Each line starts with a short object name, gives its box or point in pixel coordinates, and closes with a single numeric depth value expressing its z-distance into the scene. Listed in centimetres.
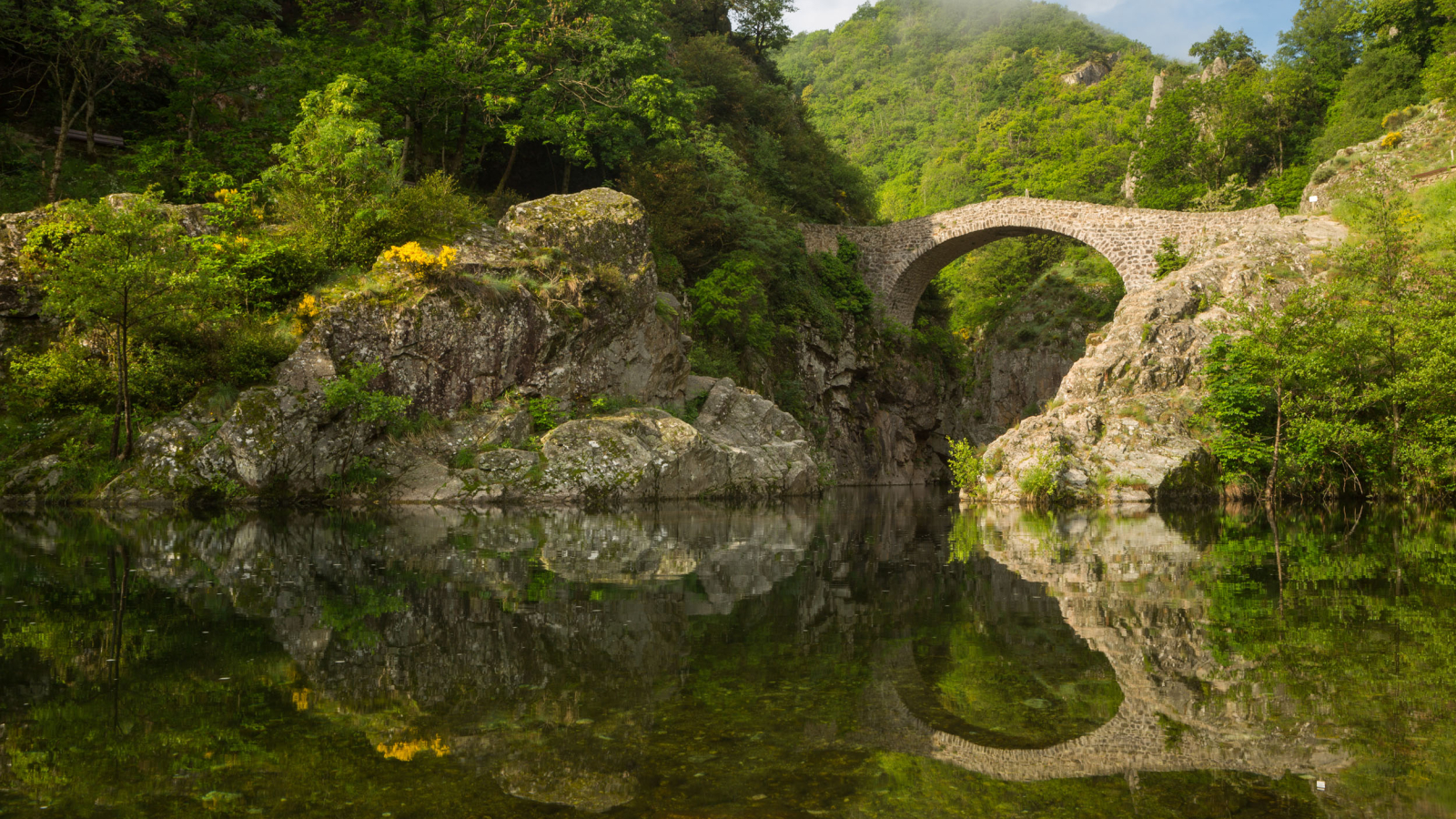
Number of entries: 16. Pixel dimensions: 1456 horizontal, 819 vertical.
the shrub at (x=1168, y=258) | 3178
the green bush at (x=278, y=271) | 1831
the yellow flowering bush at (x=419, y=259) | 1877
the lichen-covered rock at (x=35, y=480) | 1595
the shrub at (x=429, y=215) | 1994
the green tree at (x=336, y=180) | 1941
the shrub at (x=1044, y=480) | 2055
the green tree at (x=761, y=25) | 4472
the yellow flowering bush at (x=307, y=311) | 1805
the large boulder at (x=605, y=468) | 1783
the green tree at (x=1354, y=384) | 1830
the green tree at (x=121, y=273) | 1563
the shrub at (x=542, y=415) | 1959
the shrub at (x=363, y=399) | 1675
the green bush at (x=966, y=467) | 2286
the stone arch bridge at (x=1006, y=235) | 3209
